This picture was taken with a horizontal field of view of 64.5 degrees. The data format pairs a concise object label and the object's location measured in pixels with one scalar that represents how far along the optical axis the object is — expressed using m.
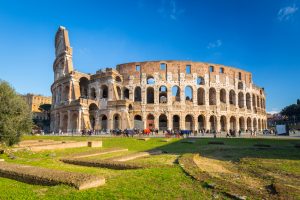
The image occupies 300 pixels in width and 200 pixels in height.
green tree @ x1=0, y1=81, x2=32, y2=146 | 12.50
